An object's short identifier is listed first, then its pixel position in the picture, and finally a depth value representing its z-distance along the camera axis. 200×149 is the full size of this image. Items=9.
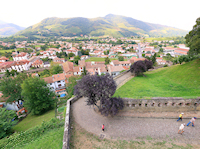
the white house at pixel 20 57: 83.79
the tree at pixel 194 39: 16.03
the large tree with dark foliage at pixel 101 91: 9.63
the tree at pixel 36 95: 20.00
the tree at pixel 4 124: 12.95
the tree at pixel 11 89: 23.47
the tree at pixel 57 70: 54.06
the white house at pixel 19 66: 65.75
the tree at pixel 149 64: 28.68
